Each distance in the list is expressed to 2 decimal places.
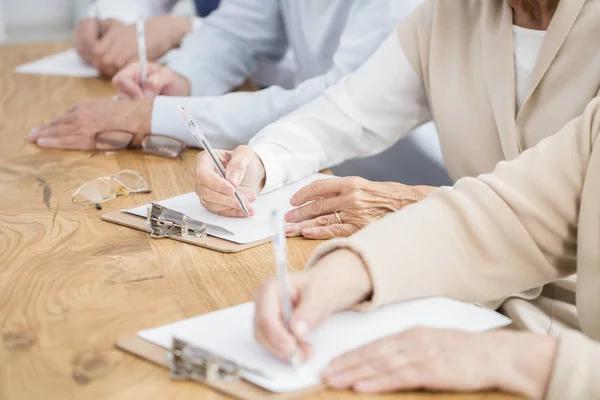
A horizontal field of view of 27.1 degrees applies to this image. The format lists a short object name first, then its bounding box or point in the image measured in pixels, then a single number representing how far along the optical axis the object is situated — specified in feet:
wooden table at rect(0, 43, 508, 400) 3.71
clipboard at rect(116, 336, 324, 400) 3.56
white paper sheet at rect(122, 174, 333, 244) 4.73
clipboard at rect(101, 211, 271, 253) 4.61
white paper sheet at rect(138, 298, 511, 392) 3.68
